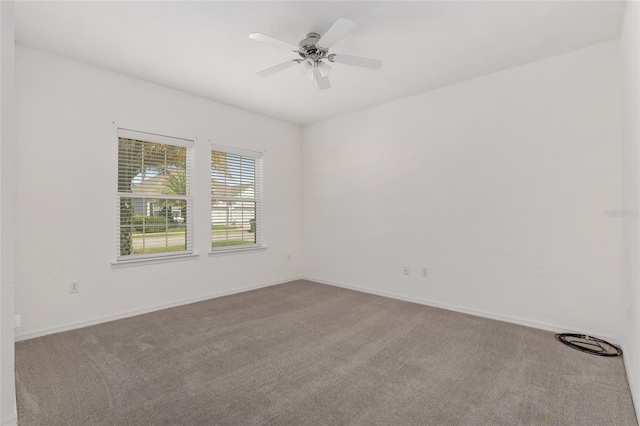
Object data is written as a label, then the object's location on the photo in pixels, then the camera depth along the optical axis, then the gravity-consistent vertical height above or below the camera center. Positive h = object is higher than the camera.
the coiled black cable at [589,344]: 2.62 -1.19
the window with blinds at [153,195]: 3.62 +0.25
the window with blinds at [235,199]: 4.52 +0.25
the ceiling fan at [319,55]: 2.29 +1.34
